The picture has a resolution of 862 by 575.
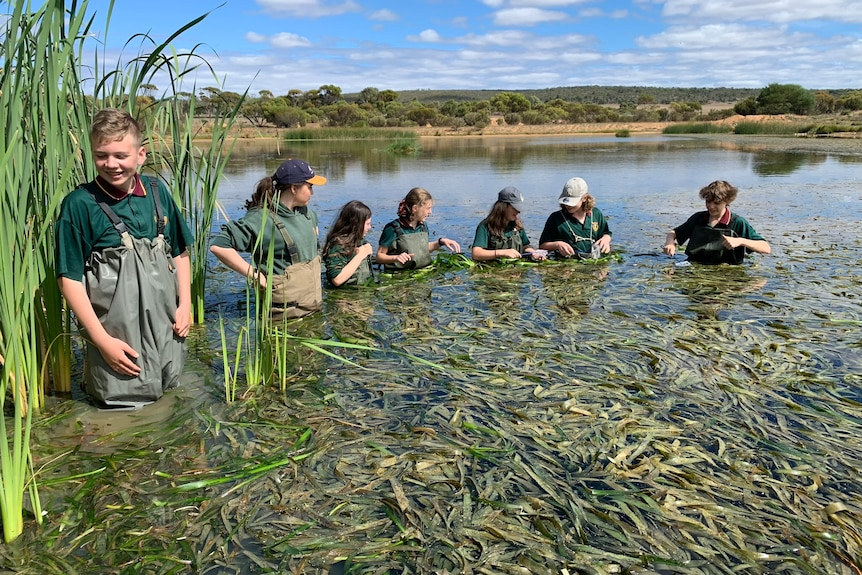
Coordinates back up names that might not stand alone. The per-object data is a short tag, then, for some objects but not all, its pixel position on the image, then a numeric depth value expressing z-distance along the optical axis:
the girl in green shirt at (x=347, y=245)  5.52
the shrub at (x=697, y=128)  41.28
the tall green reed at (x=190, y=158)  4.17
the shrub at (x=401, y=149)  26.53
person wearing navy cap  4.50
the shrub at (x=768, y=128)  37.06
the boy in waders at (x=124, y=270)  2.84
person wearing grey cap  6.47
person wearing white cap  6.88
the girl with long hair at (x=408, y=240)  6.15
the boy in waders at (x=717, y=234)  6.12
